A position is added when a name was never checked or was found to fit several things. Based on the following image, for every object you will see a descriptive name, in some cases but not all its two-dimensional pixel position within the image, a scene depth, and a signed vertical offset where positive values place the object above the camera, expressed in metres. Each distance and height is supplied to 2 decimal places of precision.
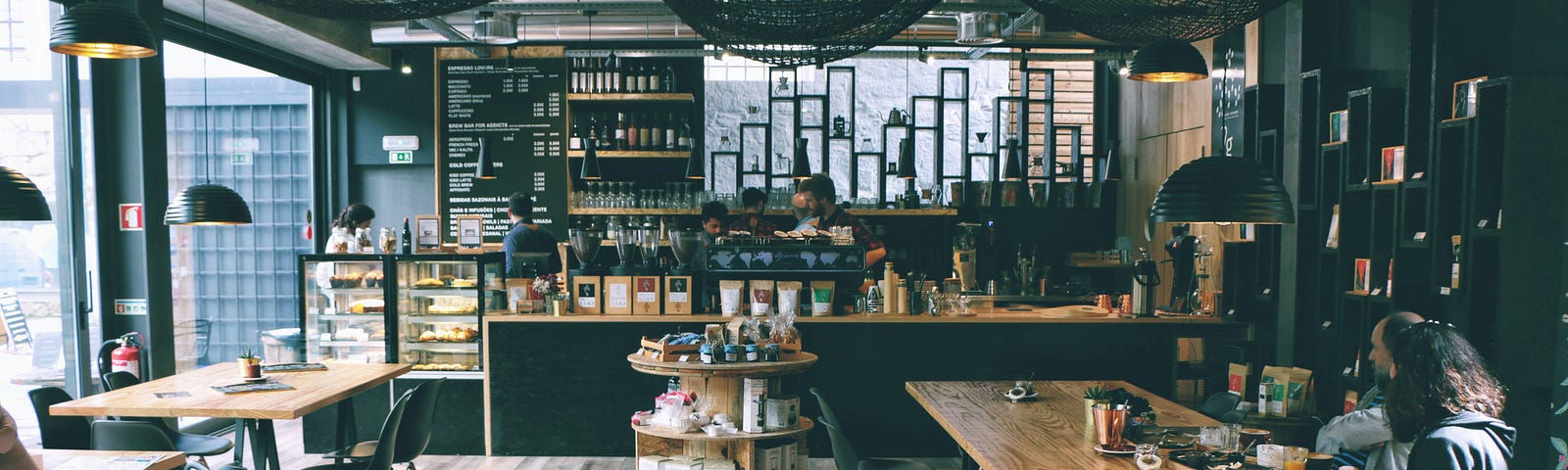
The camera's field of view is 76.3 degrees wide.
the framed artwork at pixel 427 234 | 6.41 -0.22
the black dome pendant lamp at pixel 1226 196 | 3.02 +0.02
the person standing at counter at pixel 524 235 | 6.61 -0.23
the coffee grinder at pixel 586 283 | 5.57 -0.46
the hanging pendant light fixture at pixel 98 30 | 3.41 +0.58
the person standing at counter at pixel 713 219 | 6.45 -0.12
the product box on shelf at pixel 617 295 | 5.54 -0.52
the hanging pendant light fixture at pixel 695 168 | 7.55 +0.25
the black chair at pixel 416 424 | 4.12 -0.94
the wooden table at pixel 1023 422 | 2.89 -0.76
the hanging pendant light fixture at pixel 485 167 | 7.48 +0.24
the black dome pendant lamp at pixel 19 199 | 3.64 +0.00
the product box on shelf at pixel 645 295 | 5.54 -0.52
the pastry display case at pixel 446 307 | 5.89 -0.65
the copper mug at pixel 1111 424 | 2.97 -0.66
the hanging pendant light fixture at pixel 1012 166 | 7.92 +0.29
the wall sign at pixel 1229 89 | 5.80 +0.68
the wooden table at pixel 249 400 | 3.92 -0.83
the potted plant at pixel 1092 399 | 3.12 -0.62
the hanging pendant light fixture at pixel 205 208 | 4.50 -0.04
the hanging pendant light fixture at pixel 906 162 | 7.36 +0.30
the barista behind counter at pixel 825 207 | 6.06 -0.03
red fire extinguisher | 4.98 -0.80
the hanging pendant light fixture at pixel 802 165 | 7.34 +0.26
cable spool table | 4.29 -0.88
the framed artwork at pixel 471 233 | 6.86 -0.23
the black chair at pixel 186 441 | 4.41 -1.10
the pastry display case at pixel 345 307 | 5.87 -0.64
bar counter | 5.57 -0.92
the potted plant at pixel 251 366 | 4.54 -0.77
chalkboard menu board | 8.03 +0.58
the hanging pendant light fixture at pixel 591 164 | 7.38 +0.27
